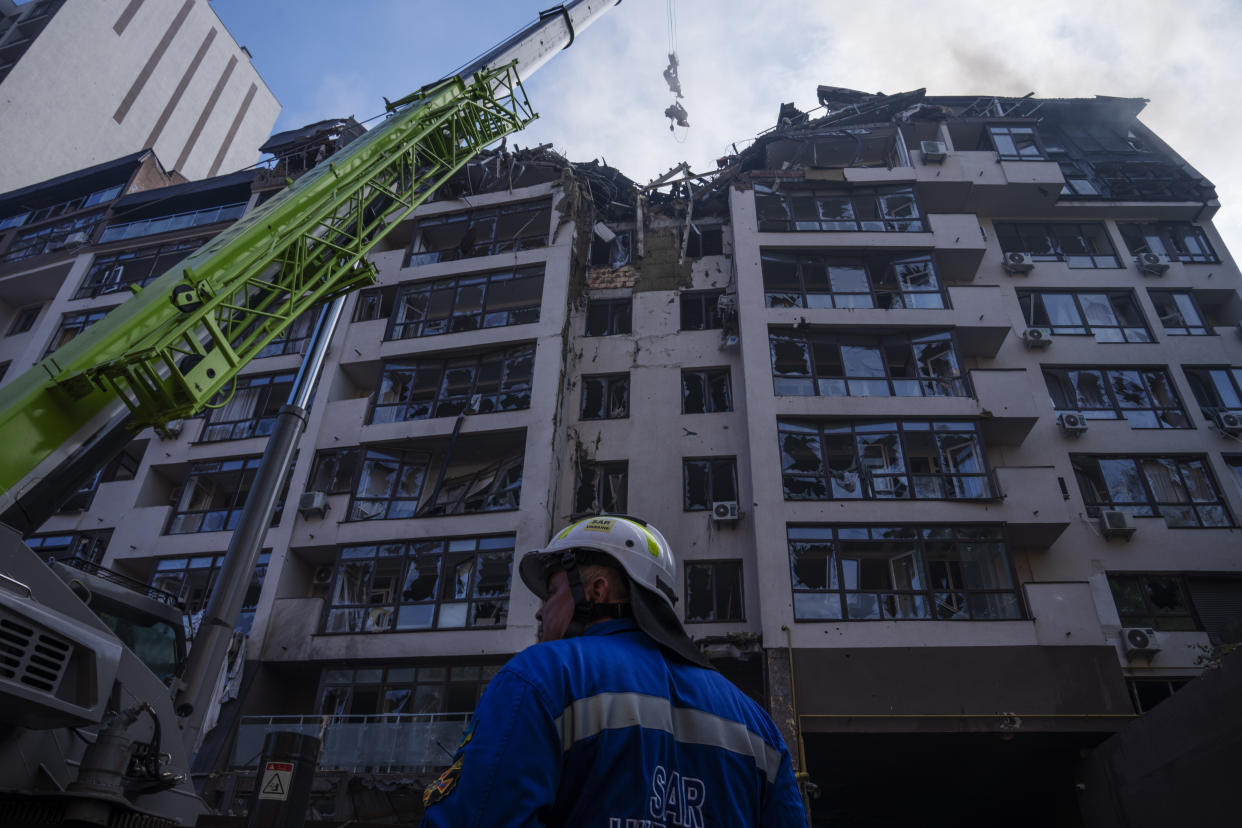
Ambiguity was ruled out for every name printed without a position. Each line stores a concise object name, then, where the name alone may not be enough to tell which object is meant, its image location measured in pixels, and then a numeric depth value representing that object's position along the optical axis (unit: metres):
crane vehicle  5.45
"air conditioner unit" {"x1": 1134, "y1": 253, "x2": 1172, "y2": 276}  23.72
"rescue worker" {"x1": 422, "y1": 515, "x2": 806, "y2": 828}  2.12
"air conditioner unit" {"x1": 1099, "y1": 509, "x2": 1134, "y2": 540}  19.06
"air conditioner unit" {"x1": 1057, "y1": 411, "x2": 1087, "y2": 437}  20.67
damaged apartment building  16.66
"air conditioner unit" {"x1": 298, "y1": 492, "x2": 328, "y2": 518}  20.72
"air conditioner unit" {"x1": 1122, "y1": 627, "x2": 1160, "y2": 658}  17.25
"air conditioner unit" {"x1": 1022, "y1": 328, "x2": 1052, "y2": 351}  22.28
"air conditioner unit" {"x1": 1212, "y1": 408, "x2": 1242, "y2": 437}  20.58
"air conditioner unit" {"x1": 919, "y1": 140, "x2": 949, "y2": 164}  24.91
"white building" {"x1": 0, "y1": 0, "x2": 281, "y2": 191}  39.19
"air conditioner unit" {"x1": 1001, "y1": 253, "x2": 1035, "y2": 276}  23.80
